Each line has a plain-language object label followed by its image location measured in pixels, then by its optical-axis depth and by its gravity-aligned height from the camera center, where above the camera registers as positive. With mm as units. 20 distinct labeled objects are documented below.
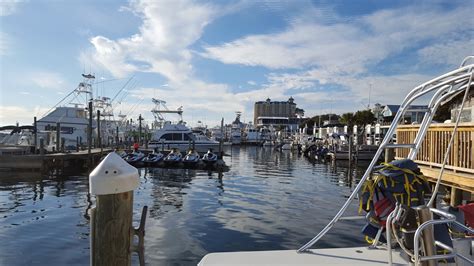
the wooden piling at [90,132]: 29595 +81
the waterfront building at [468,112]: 15594 +1114
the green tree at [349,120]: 59700 +2755
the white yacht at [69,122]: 48781 +1512
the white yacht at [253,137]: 88812 -425
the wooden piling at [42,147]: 26650 -1016
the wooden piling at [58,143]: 33031 -932
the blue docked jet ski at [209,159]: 31812 -2104
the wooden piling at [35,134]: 30047 -130
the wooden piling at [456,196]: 9832 -1574
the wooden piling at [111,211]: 3723 -794
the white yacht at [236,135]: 89912 +37
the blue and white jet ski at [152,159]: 32594 -2208
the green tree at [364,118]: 58844 +2945
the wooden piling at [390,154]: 12034 -677
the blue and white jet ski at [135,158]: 32750 -2150
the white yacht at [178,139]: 51688 -629
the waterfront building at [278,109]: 149862 +11532
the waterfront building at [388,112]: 56359 +3913
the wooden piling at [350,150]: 34238 -1301
